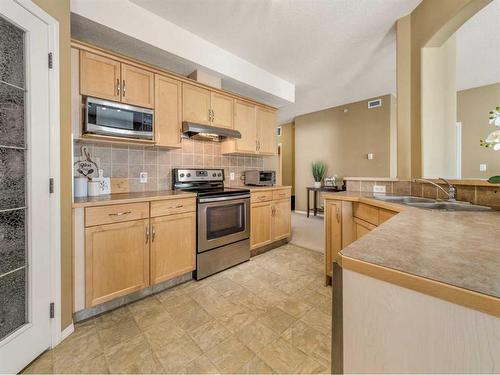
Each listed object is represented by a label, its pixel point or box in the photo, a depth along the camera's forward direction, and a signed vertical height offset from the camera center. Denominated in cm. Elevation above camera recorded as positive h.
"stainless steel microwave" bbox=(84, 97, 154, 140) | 182 +62
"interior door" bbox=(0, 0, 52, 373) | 124 +0
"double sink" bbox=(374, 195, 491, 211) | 144 -14
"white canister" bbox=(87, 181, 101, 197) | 195 -1
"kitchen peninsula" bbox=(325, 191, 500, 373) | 44 -28
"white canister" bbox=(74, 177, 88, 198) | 187 +0
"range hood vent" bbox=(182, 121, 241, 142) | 242 +67
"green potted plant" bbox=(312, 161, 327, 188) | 530 +34
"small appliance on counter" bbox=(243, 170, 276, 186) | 339 +13
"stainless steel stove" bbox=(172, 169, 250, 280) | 231 -42
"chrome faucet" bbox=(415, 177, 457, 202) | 167 -5
